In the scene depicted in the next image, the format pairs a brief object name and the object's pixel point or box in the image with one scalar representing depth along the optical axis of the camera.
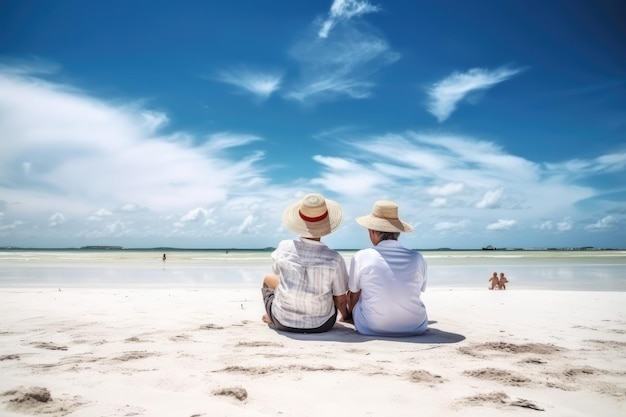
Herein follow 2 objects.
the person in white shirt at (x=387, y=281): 4.77
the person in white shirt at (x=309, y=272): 4.77
